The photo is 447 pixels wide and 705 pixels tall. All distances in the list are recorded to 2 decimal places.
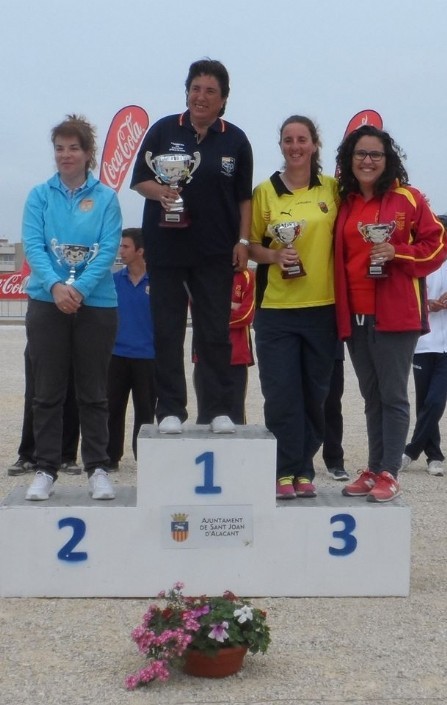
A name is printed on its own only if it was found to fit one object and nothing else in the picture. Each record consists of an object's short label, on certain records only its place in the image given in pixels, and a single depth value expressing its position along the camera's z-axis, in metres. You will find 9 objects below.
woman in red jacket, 4.78
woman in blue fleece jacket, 4.91
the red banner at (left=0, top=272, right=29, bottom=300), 28.55
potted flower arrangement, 3.57
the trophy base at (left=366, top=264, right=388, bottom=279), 4.67
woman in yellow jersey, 4.88
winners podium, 4.58
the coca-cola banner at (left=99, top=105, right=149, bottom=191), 14.33
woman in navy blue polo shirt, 4.77
